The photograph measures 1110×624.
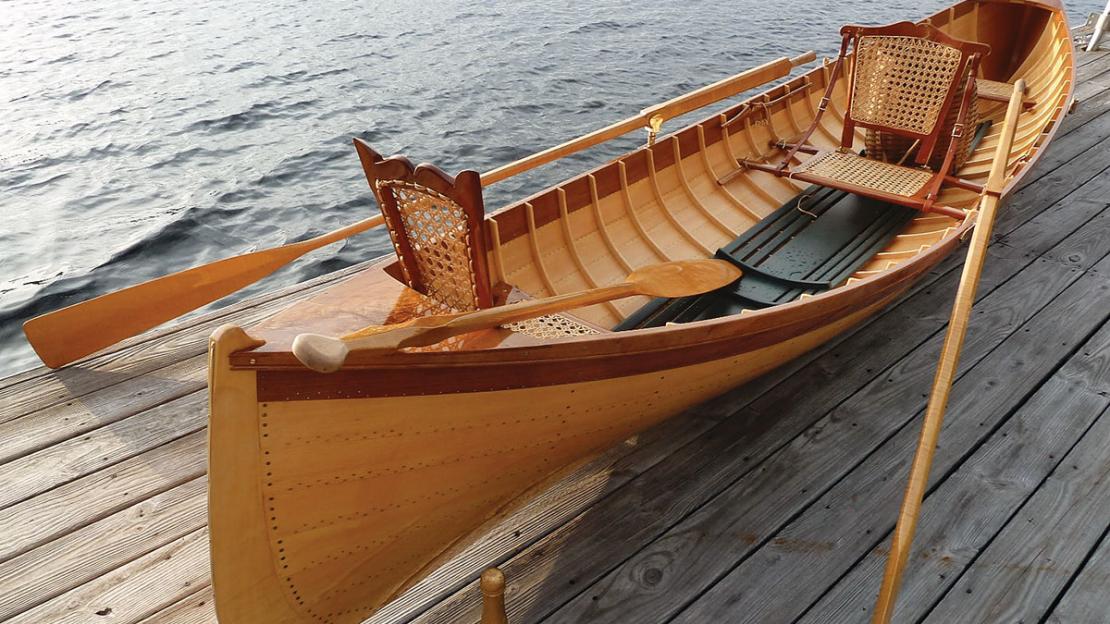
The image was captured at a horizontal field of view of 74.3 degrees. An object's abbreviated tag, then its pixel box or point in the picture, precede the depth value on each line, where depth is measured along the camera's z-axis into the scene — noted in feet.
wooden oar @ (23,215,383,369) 12.10
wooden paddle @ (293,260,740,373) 5.68
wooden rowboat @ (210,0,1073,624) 6.62
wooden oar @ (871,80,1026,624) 7.67
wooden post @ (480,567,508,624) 7.37
